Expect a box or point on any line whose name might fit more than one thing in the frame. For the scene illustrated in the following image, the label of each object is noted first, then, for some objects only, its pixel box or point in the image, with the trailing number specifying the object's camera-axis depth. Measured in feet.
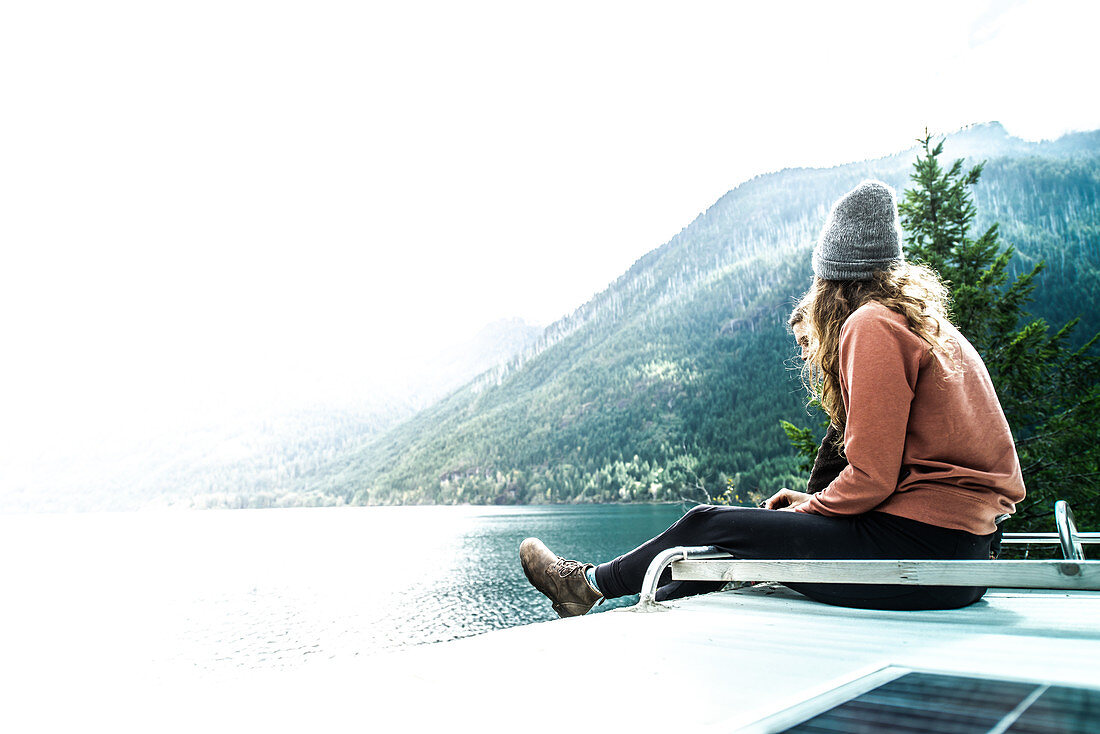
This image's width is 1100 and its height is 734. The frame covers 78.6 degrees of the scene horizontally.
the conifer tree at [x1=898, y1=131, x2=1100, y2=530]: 33.81
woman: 7.09
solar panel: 2.54
